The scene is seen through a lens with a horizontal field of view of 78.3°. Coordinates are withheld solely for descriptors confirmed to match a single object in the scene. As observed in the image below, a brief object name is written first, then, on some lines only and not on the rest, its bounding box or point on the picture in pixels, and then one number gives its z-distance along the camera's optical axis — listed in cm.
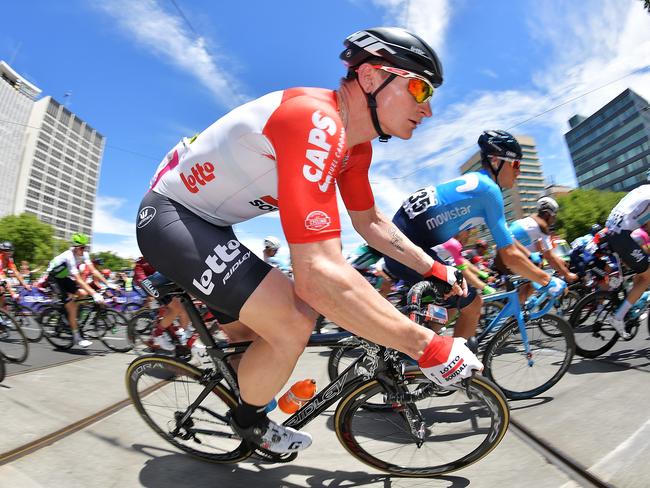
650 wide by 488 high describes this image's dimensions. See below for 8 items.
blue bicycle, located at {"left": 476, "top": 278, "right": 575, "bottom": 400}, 342
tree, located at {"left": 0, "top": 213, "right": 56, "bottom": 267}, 7125
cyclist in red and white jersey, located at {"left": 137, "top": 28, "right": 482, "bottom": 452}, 143
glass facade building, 9712
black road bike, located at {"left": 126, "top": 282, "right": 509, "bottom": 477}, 206
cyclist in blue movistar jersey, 310
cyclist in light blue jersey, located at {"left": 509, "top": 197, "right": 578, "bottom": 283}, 578
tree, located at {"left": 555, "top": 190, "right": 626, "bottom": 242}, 6331
